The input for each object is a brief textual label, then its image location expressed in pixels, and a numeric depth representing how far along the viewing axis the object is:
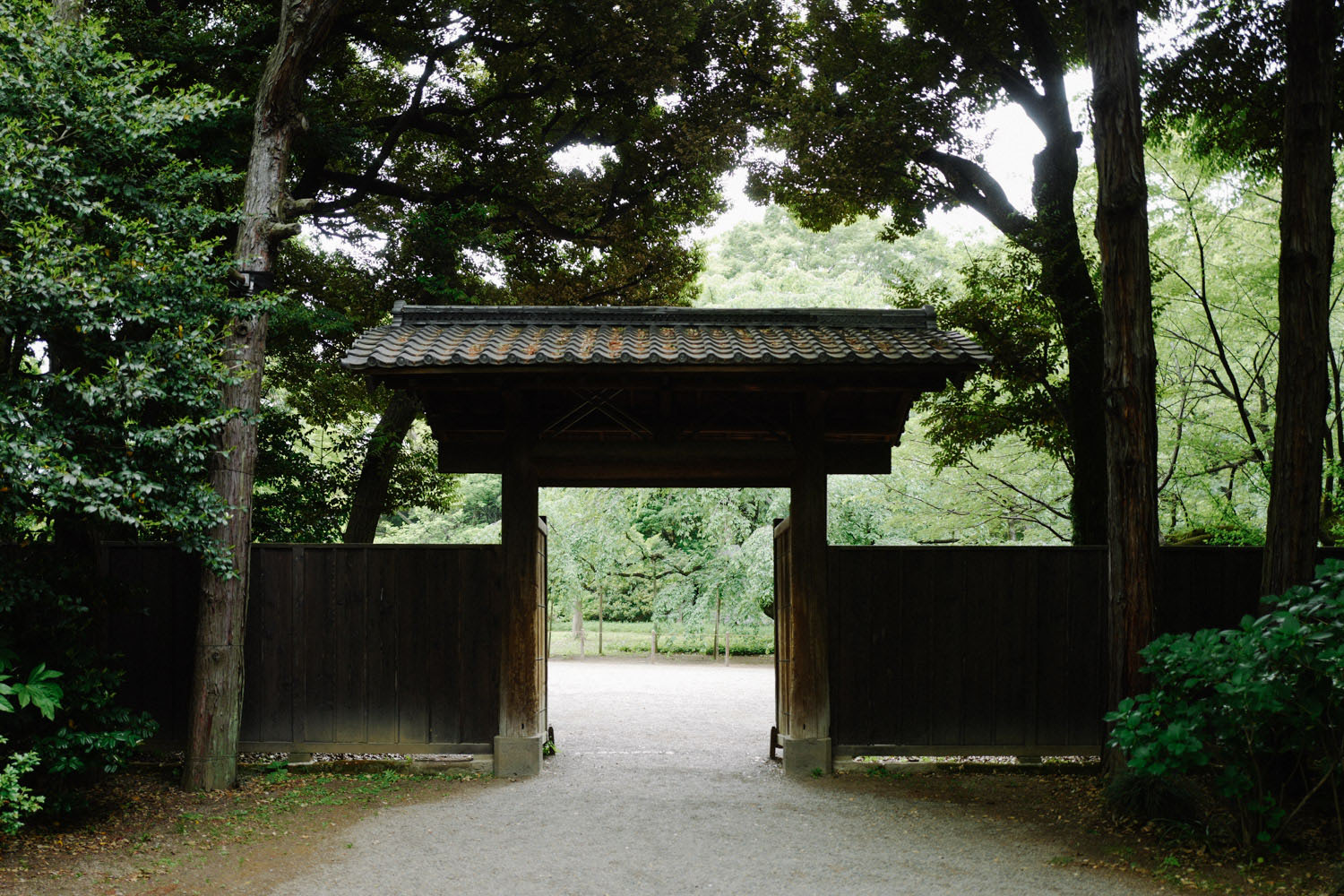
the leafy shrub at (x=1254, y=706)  4.95
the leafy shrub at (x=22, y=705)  5.05
